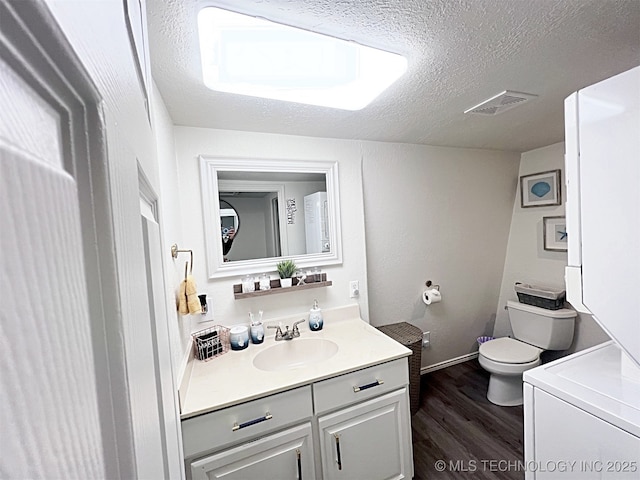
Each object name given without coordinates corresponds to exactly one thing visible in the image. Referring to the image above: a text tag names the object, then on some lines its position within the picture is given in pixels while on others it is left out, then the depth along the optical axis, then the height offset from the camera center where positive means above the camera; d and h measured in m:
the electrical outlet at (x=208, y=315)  1.70 -0.48
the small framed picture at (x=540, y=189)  2.47 +0.24
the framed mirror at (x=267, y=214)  1.75 +0.11
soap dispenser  1.86 -0.60
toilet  2.11 -1.04
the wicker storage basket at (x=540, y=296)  2.28 -0.67
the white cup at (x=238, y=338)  1.63 -0.61
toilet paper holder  2.48 -0.54
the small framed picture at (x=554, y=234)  2.40 -0.17
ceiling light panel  0.97 +0.68
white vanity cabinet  1.16 -0.91
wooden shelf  1.76 -0.38
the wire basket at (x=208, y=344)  1.52 -0.60
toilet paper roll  2.40 -0.63
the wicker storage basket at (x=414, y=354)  2.09 -0.96
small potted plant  1.87 -0.27
